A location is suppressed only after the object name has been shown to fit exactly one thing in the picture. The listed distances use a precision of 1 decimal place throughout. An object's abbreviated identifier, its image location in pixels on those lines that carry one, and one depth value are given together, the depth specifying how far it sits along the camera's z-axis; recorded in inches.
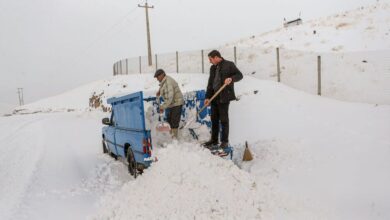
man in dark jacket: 314.0
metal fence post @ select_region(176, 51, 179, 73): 1198.6
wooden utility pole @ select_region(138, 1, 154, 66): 1524.4
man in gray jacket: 316.2
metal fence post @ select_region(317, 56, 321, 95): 608.1
